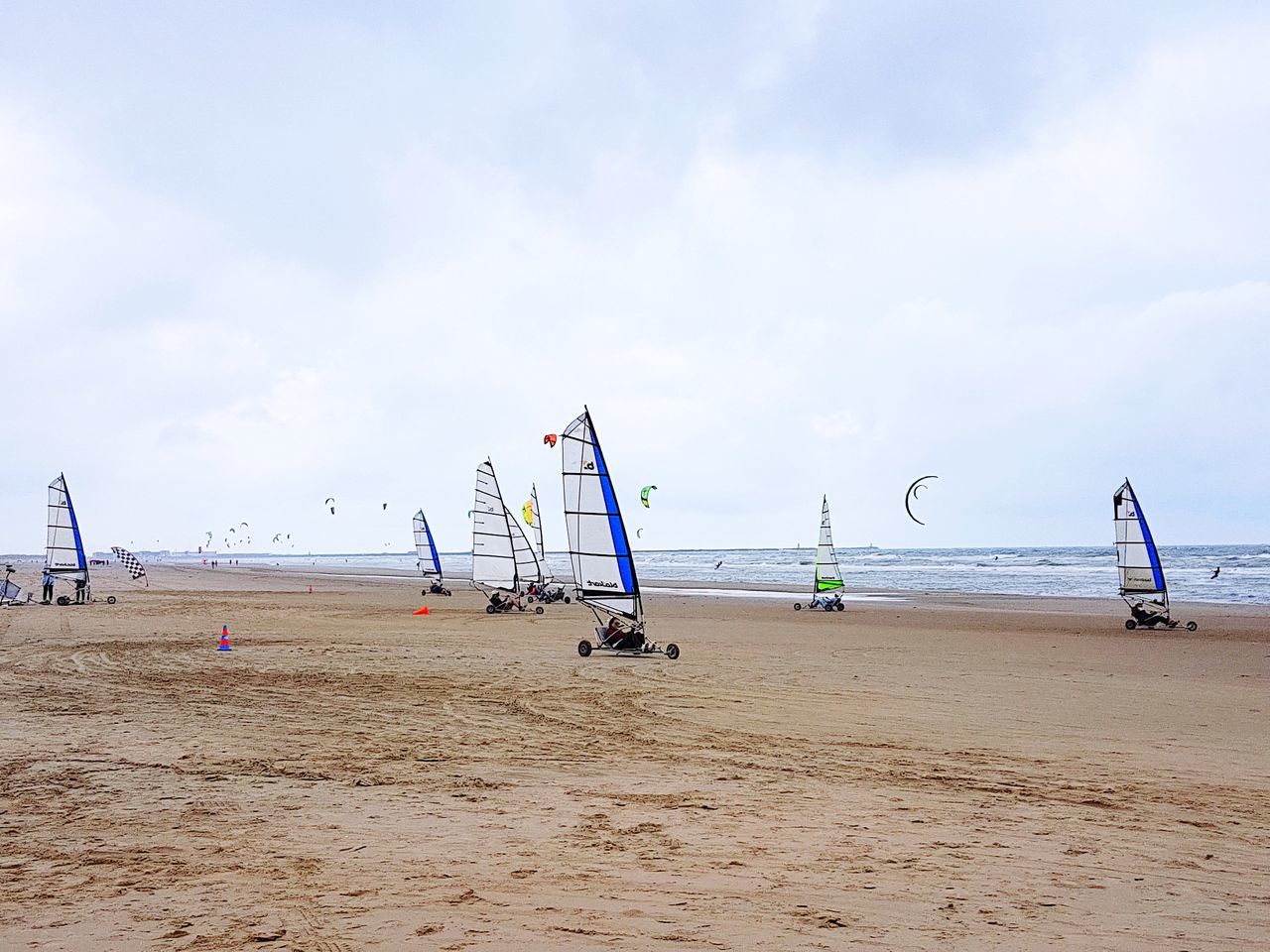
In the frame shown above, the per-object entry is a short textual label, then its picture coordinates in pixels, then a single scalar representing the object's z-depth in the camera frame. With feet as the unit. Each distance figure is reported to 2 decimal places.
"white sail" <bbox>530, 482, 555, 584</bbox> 123.65
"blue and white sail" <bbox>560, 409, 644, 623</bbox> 56.85
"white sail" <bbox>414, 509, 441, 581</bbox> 143.74
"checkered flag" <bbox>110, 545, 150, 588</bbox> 128.49
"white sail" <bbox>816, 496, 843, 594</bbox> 114.62
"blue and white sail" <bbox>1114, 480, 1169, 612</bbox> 88.94
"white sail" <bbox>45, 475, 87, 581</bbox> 104.68
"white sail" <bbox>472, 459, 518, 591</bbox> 101.04
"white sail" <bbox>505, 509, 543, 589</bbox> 110.11
